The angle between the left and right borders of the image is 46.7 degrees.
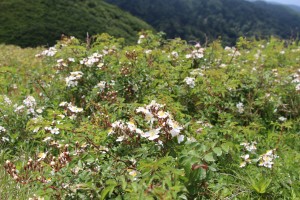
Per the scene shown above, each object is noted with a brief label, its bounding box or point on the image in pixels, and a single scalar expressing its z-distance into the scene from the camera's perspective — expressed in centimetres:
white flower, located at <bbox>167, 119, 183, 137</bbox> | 251
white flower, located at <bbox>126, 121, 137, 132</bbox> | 278
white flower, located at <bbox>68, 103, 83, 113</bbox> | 391
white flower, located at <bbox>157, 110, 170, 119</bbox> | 255
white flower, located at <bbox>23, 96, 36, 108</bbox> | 414
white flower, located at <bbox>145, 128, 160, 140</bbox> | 250
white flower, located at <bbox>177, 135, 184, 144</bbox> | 255
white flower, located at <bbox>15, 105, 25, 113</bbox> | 398
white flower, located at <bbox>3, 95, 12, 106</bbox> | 418
